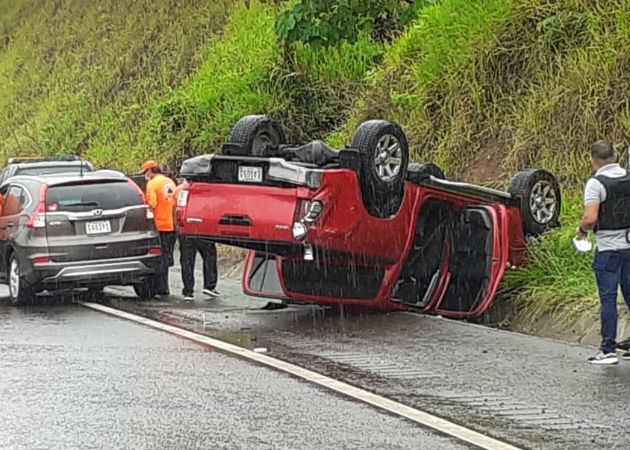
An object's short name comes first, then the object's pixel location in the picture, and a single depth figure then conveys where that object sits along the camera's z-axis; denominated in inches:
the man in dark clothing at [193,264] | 598.5
